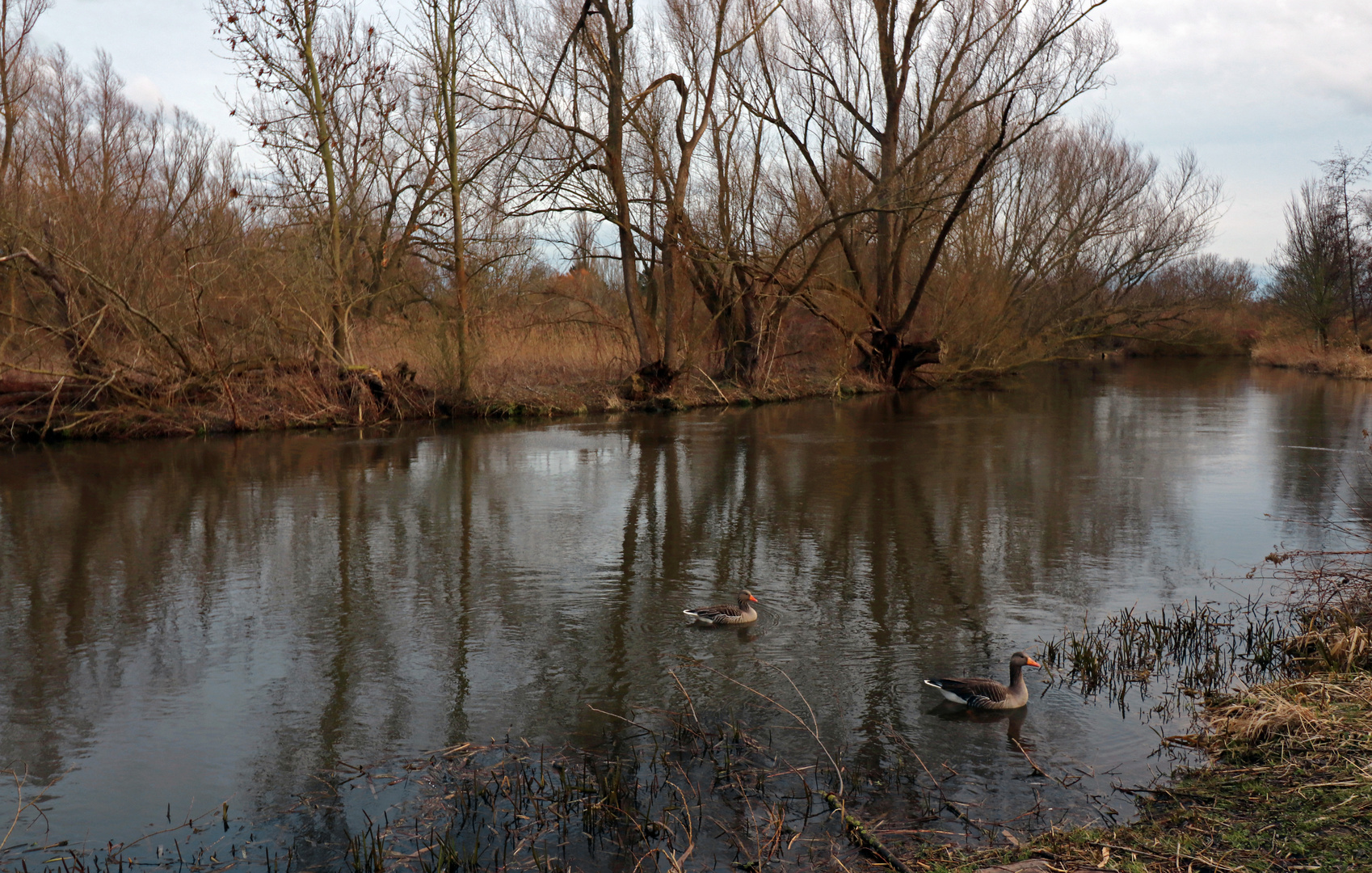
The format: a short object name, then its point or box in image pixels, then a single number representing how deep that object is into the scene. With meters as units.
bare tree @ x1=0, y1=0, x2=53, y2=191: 22.33
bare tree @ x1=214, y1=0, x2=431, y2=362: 19.92
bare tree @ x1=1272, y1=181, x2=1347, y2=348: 42.34
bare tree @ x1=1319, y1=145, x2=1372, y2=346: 42.28
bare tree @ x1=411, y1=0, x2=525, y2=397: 20.77
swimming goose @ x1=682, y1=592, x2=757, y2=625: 7.06
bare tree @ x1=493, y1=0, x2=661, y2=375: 21.56
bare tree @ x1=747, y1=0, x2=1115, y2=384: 26.17
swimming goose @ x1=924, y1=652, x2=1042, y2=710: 5.52
